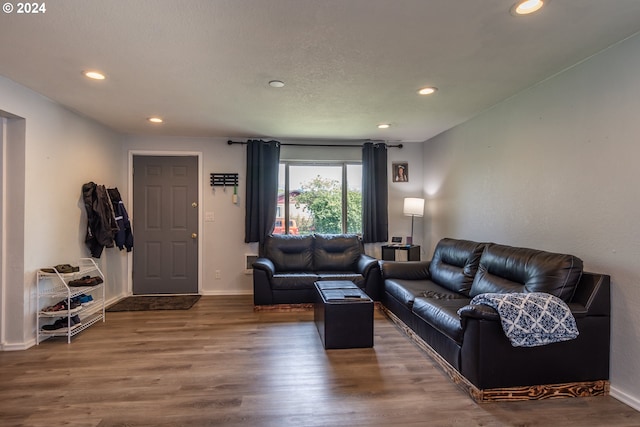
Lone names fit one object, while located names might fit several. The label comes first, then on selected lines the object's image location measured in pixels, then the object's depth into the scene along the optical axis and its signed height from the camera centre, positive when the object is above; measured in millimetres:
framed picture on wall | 5215 +748
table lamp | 4766 +154
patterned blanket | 2020 -653
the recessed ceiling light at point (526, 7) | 1727 +1148
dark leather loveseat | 4070 -670
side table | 4809 -510
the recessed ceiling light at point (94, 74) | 2598 +1178
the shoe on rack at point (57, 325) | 3119 -1046
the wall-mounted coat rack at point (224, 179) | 4859 +586
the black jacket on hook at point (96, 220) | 3777 -24
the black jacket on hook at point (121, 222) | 4234 -50
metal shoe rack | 3062 -802
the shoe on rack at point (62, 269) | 3100 -493
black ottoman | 2914 -949
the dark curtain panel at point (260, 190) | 4793 +415
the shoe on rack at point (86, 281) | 3309 -659
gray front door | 4793 -87
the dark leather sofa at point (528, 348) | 2092 -855
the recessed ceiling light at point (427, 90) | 2969 +1187
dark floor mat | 4152 -1143
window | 5109 +313
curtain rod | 5023 +1144
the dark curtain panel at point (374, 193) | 5016 +380
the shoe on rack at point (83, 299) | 3375 -850
